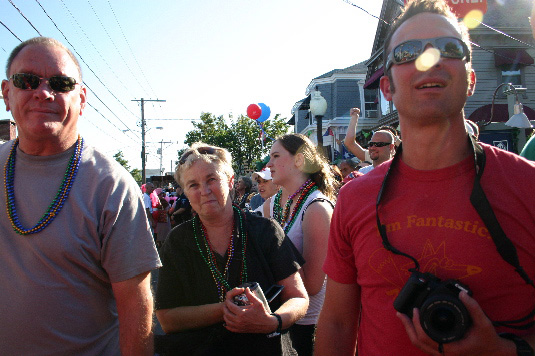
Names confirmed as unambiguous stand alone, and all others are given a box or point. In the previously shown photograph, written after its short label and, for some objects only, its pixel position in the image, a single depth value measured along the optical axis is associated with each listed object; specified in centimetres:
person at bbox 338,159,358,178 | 704
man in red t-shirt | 132
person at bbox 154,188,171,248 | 1234
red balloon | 1129
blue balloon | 1151
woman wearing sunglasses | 215
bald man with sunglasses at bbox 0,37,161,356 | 163
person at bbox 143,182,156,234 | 1251
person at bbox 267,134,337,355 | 287
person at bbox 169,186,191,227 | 1062
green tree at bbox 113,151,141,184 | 5991
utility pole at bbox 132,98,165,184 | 3481
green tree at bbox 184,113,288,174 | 2992
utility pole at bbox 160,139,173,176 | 6390
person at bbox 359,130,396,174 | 471
